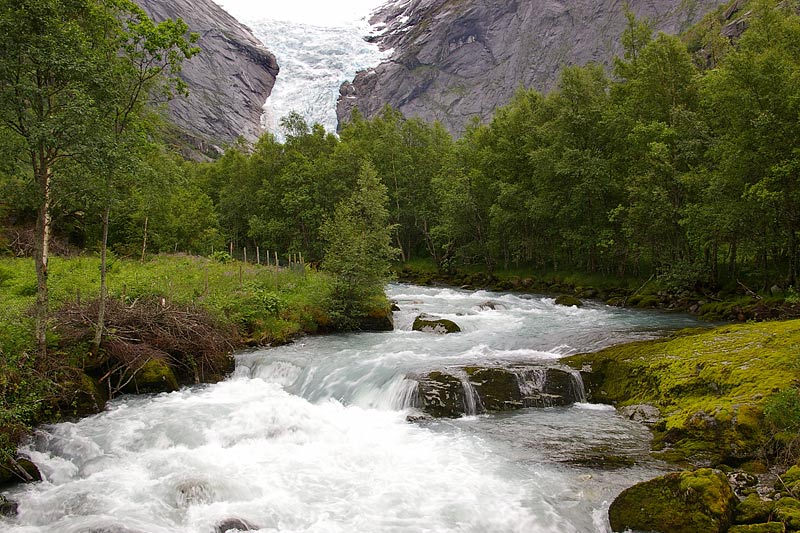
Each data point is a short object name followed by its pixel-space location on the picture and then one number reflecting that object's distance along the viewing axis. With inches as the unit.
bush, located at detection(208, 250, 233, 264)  1234.6
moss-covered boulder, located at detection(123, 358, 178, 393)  566.9
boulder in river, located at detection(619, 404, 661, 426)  464.8
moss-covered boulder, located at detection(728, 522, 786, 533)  254.3
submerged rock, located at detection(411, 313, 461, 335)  877.2
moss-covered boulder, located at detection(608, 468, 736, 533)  275.0
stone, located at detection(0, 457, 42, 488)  362.3
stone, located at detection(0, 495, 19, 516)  325.7
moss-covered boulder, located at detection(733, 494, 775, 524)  273.0
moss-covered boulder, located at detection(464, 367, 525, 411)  529.0
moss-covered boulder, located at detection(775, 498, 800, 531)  254.4
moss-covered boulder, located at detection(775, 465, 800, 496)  290.0
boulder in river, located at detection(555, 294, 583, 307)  1175.0
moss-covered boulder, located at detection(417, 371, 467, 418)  517.7
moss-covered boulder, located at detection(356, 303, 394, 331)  919.0
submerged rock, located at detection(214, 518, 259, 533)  313.1
